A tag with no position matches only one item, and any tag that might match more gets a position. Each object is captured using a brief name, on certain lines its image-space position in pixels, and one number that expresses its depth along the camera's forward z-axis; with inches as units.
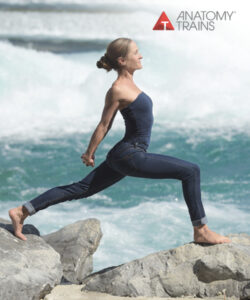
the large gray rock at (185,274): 300.4
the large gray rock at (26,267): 290.5
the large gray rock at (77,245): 400.4
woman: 296.0
